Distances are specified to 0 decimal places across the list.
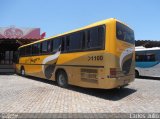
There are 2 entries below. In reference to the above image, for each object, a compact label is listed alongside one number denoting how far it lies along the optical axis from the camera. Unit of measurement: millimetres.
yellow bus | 4914
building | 12139
